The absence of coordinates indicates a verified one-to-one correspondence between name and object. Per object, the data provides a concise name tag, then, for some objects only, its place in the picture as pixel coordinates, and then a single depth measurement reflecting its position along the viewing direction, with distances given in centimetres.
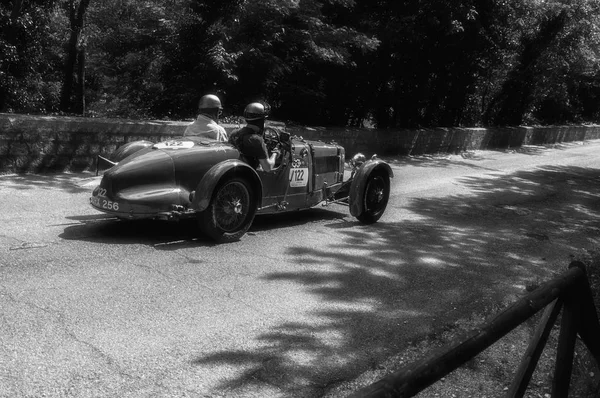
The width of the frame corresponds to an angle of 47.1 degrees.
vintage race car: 707
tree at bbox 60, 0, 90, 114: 1622
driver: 797
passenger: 840
